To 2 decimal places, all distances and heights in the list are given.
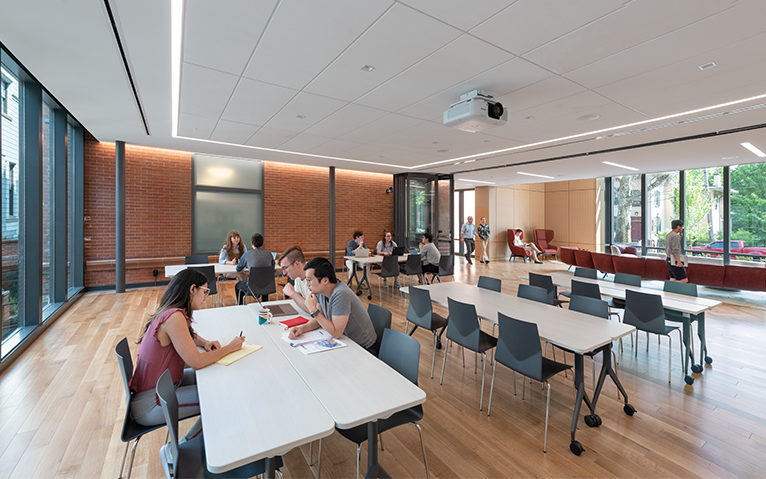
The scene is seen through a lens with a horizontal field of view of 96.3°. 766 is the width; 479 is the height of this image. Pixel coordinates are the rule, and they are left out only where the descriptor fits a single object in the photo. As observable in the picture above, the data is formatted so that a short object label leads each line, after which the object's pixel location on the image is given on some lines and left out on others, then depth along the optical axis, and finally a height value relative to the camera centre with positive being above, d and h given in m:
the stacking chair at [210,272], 5.49 -0.56
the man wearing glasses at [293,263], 3.37 -0.26
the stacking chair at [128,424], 1.83 -1.02
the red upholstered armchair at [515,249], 13.52 -0.46
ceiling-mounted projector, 3.85 +1.43
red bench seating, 6.63 -0.70
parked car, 8.90 -0.30
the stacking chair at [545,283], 4.81 -0.65
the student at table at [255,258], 5.61 -0.34
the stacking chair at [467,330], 3.22 -0.90
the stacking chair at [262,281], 5.45 -0.70
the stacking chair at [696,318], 3.67 -0.88
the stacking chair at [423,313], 3.79 -0.86
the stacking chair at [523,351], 2.60 -0.90
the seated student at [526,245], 13.60 -0.29
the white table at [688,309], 3.47 -0.72
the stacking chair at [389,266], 7.08 -0.60
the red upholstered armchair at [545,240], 14.57 -0.10
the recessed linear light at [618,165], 8.35 +1.87
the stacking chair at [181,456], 1.52 -1.04
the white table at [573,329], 2.56 -0.77
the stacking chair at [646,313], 3.52 -0.80
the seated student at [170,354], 1.91 -0.70
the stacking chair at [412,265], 7.40 -0.59
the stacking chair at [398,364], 1.94 -0.82
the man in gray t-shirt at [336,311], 2.48 -0.55
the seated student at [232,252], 6.38 -0.27
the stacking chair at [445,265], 7.51 -0.61
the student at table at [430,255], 7.48 -0.38
